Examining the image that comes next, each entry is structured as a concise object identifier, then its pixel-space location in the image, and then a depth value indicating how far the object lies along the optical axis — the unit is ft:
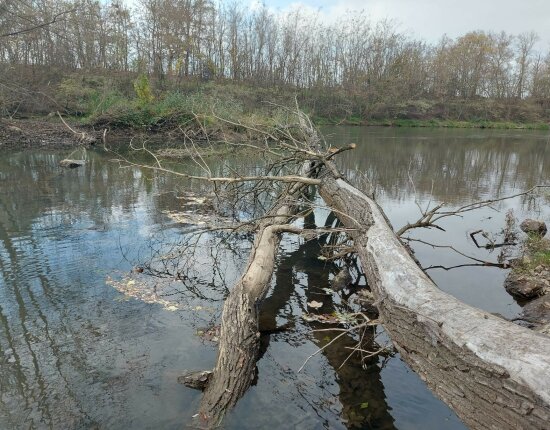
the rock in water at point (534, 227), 25.29
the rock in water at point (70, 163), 42.45
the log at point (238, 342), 9.31
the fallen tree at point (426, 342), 6.03
